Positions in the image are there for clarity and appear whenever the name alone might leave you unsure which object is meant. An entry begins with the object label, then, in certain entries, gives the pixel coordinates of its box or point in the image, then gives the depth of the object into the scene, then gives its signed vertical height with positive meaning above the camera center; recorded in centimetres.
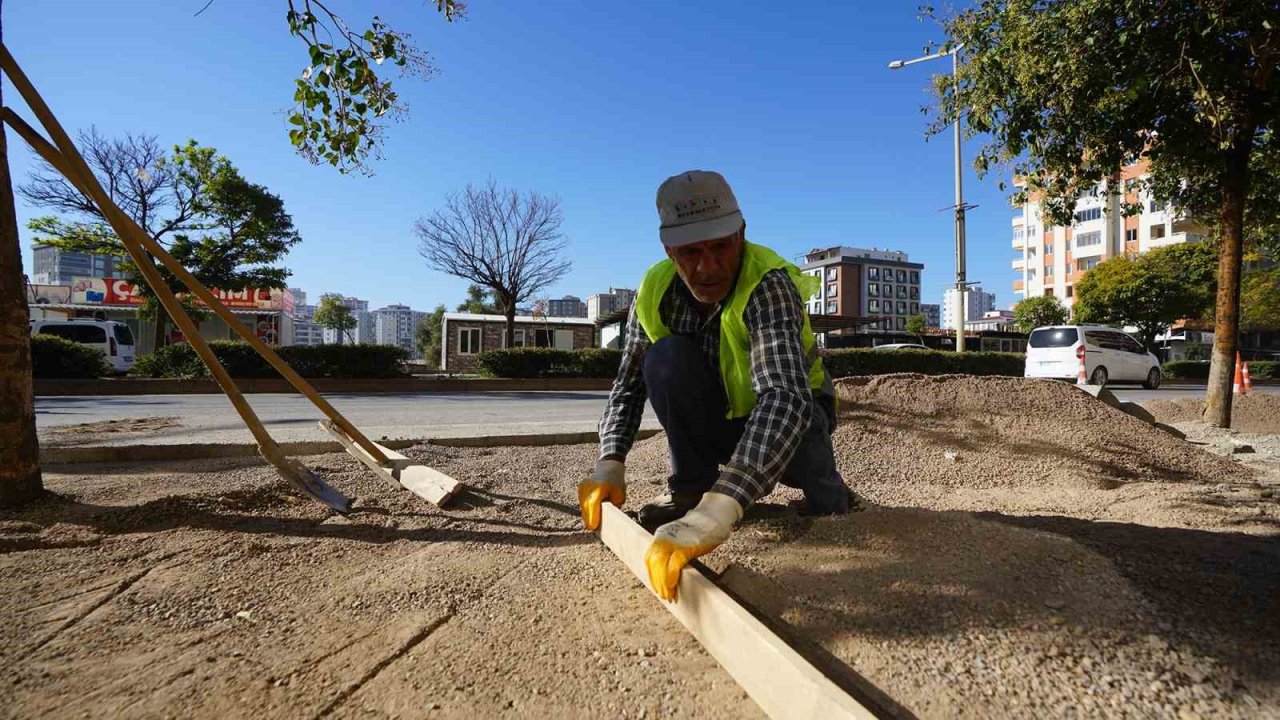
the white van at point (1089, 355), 1347 +2
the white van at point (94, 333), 1603 +61
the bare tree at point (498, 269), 1978 +279
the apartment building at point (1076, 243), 4531 +879
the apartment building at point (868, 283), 8969 +1108
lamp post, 1889 +331
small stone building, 2862 +100
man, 161 -9
